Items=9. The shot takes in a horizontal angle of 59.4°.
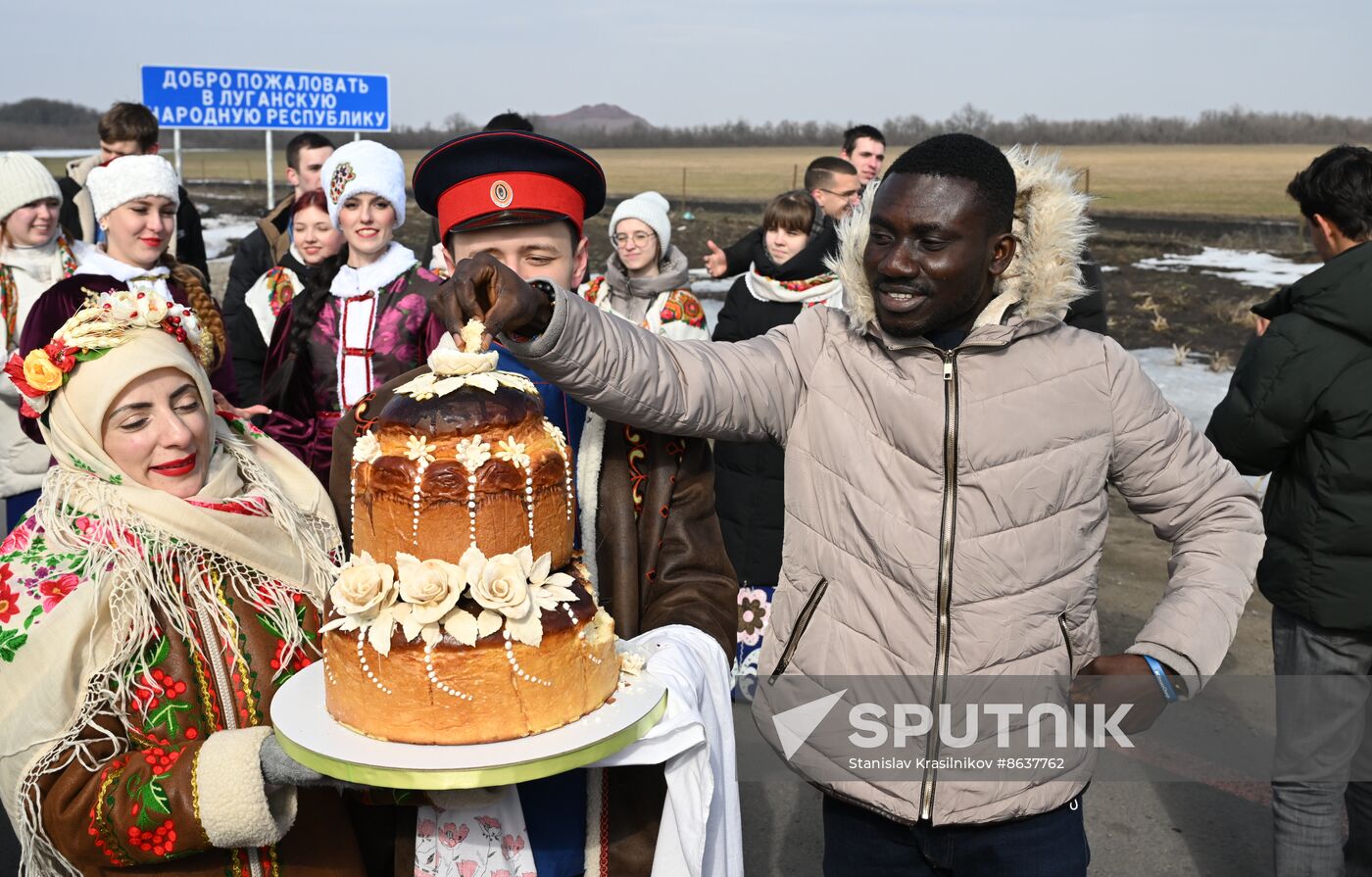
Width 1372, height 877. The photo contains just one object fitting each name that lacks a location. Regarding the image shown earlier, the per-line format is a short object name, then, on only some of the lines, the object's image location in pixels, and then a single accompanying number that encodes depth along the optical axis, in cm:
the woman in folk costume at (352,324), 491
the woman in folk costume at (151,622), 235
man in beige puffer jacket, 267
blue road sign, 1959
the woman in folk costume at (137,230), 551
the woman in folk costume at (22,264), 593
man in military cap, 271
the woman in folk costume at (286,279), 637
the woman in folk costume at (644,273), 663
